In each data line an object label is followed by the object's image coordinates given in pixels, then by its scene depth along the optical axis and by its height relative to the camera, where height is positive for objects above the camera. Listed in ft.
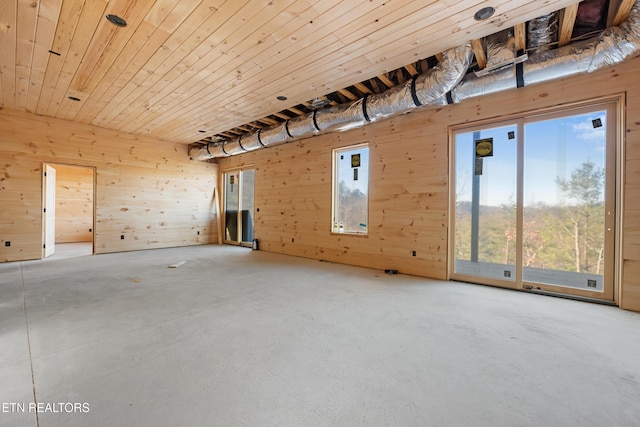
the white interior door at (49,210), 17.87 +0.06
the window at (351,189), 16.29 +1.61
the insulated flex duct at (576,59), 7.80 +5.12
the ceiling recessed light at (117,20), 7.93 +5.79
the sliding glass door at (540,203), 9.73 +0.58
